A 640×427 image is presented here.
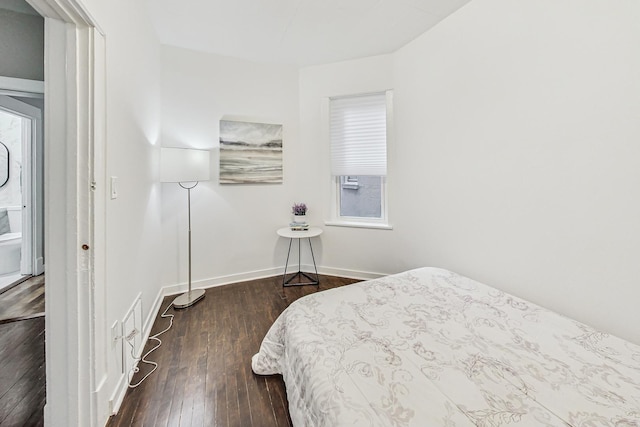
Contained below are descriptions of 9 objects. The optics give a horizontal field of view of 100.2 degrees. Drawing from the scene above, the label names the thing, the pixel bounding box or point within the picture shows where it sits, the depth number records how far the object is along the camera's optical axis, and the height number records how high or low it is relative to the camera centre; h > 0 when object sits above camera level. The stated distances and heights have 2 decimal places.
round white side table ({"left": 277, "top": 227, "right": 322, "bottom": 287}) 2.98 -0.43
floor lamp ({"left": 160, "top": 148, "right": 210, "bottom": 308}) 2.32 +0.42
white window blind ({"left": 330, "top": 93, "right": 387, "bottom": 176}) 3.08 +0.93
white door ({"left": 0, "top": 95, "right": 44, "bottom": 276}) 3.14 +0.29
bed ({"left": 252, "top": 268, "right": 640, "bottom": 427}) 0.88 -0.63
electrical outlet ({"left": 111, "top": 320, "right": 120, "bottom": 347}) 1.38 -0.63
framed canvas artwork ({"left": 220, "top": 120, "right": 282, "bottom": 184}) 3.02 +0.71
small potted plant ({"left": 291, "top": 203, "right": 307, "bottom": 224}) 3.21 +0.01
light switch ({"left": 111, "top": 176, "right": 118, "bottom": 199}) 1.36 +0.14
